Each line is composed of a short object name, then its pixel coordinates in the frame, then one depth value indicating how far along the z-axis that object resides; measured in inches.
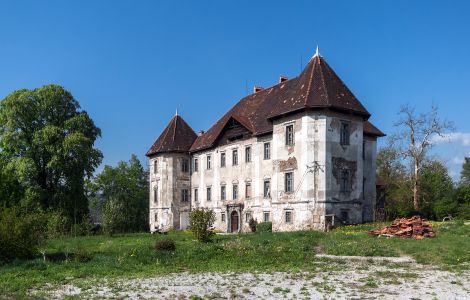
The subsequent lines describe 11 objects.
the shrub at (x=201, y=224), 962.7
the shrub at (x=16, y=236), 698.2
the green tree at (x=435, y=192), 1619.1
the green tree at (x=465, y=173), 3144.7
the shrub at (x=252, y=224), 1359.0
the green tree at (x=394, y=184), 1607.2
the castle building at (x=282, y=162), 1202.0
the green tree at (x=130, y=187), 2336.4
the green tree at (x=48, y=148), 1596.9
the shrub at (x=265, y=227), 1296.8
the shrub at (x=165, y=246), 804.0
